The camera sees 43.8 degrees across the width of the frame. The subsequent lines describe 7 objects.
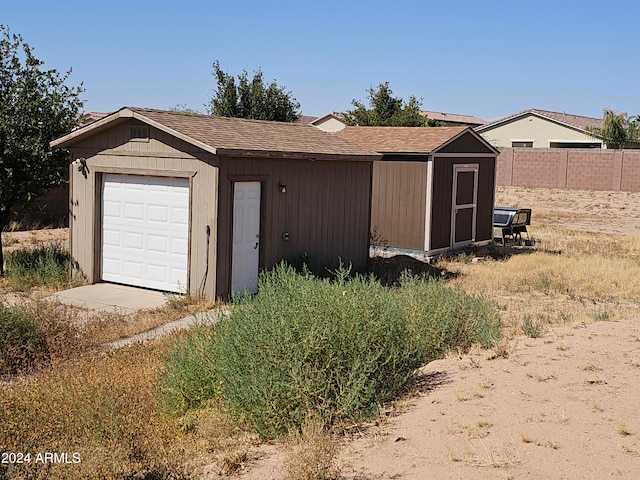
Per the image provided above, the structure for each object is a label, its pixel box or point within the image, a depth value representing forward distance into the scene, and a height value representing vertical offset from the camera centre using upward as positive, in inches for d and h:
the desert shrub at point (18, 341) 350.0 -80.9
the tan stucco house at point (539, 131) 2209.6 +135.3
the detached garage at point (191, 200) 516.4 -22.3
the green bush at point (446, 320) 350.9 -65.2
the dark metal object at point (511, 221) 878.4 -47.7
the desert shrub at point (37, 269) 570.6 -79.9
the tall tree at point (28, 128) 581.3 +25.8
